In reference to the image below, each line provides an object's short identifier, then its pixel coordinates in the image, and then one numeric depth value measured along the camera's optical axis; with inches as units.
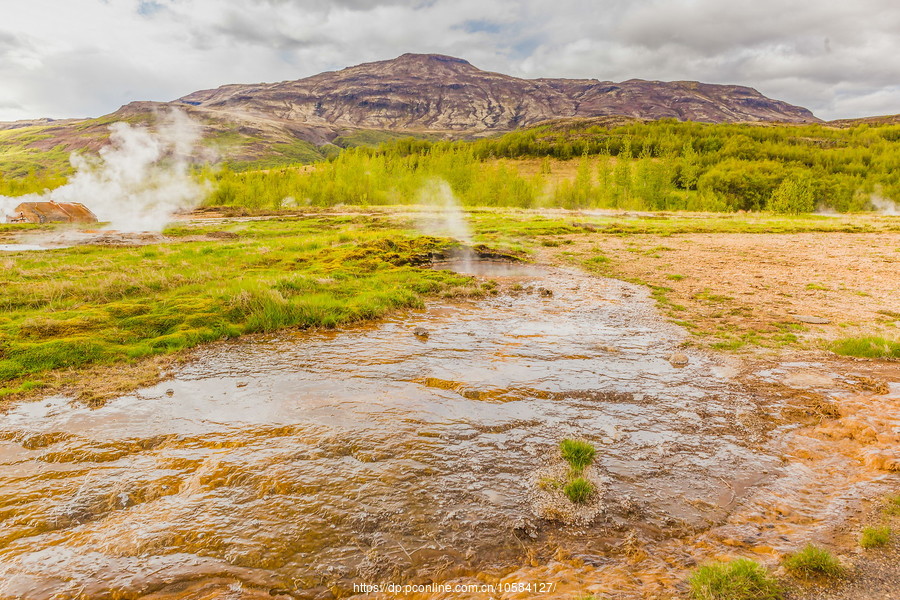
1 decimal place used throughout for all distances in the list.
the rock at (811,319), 458.3
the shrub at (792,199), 2465.6
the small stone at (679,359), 355.6
